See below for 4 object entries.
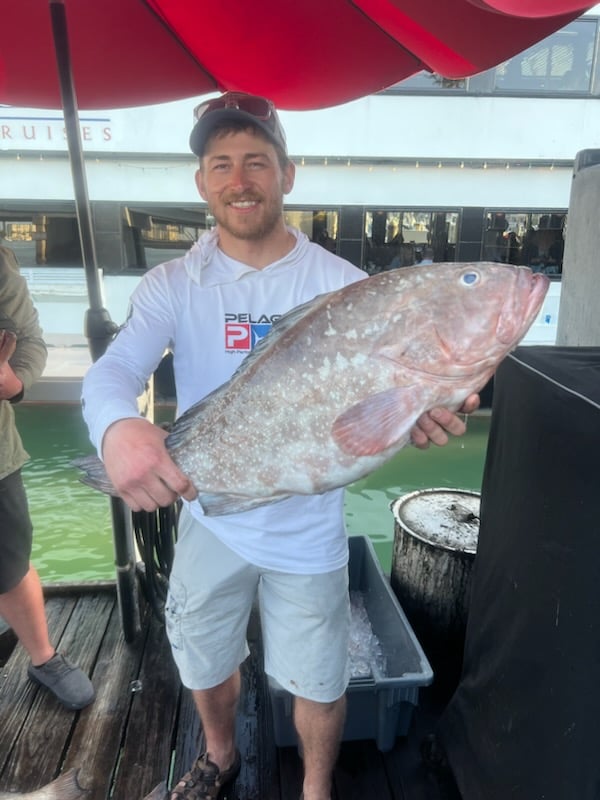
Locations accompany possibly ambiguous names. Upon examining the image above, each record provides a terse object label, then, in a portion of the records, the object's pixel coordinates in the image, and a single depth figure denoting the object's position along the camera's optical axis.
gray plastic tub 2.06
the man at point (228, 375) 1.73
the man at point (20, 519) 2.23
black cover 1.26
